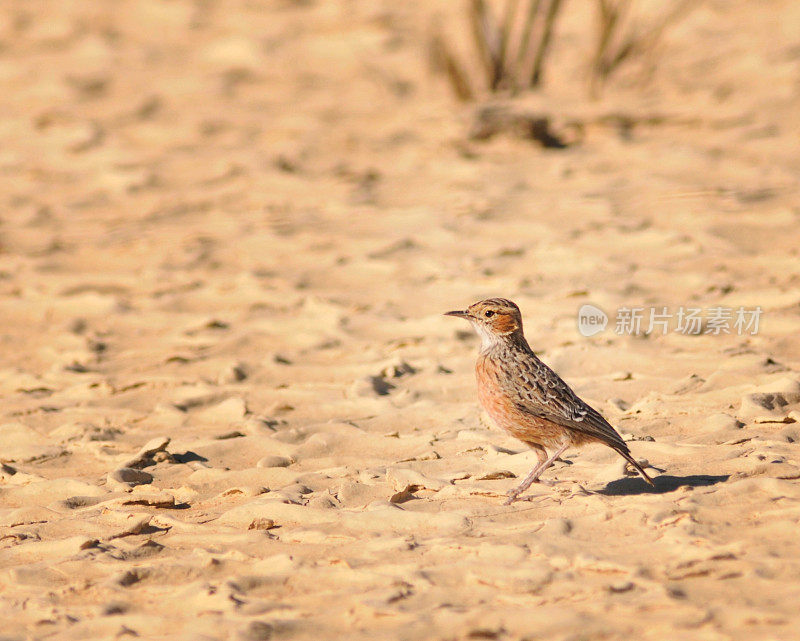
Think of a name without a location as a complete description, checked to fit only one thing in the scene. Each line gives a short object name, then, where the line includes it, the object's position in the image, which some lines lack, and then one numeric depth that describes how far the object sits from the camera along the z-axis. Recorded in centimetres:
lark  698
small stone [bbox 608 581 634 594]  543
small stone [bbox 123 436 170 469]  833
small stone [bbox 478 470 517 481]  767
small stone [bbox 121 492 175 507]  744
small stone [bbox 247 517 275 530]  685
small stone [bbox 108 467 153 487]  795
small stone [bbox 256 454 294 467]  819
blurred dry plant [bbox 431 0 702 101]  1808
